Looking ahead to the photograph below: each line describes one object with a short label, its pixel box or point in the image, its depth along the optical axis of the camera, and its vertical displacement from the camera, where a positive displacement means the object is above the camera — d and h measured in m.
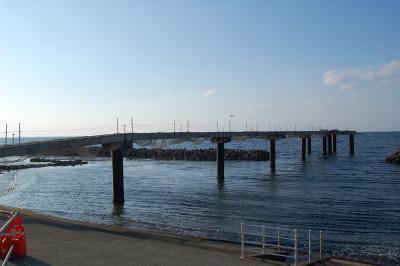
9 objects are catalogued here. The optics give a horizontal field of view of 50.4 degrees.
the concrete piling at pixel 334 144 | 86.46 -2.48
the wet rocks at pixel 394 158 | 61.96 -3.96
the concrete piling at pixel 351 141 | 84.44 -1.83
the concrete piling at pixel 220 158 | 42.51 -2.69
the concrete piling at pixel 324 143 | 81.87 -2.23
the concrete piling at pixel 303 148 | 67.94 -2.68
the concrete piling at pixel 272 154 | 53.22 -2.80
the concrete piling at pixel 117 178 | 28.23 -3.08
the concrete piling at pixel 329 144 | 85.39 -2.46
